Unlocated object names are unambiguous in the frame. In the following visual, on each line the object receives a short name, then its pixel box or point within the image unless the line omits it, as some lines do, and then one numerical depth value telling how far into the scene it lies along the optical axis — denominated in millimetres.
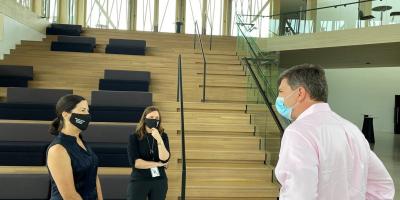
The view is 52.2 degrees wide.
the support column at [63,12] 15336
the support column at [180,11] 19438
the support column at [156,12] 19438
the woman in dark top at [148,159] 3516
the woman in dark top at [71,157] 2188
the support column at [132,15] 19406
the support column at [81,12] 18031
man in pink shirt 1317
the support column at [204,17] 18781
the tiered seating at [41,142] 4934
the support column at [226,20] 19672
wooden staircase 5020
